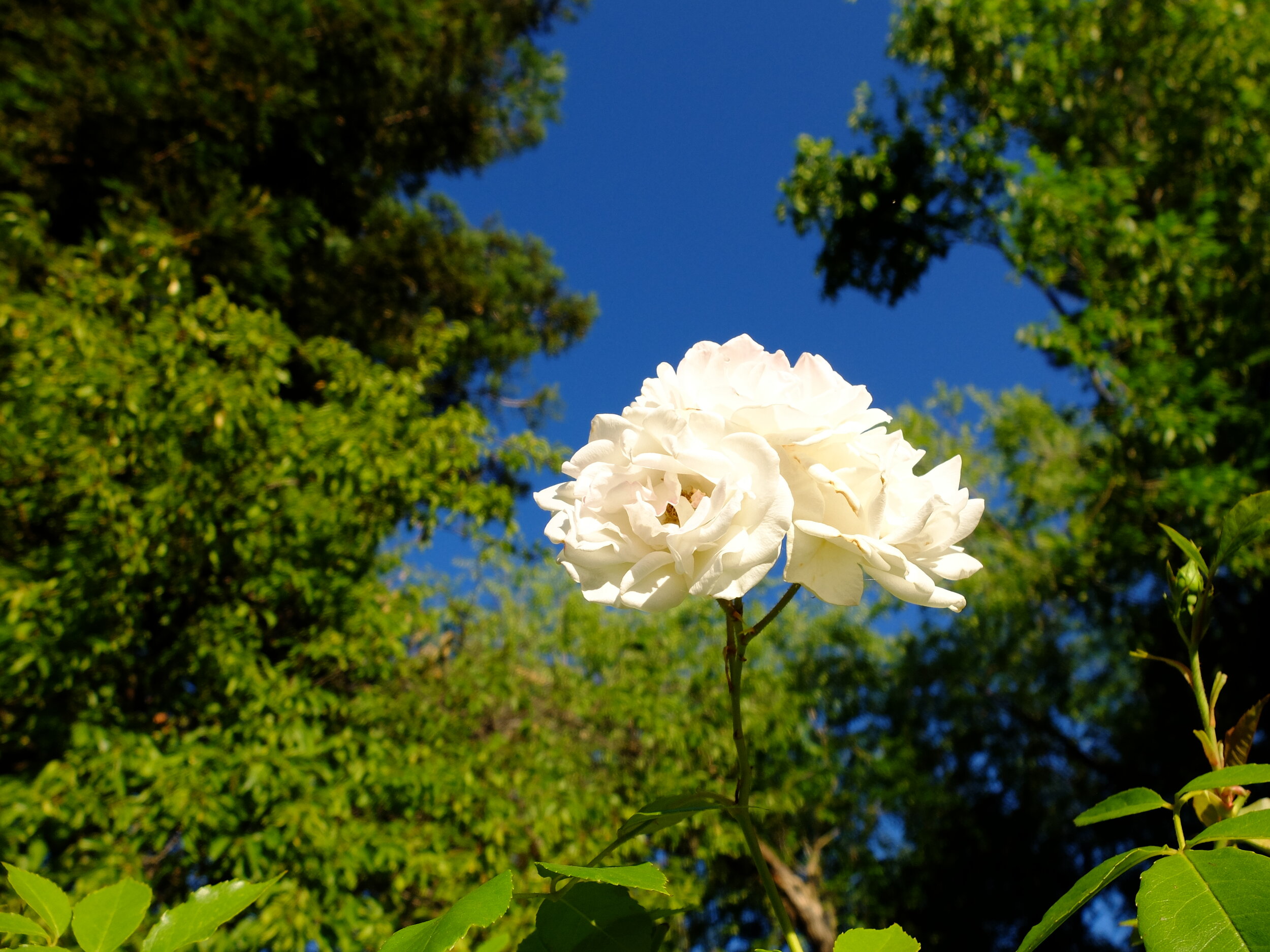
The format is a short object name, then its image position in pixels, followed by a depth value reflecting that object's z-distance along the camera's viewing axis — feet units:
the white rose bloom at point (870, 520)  1.95
